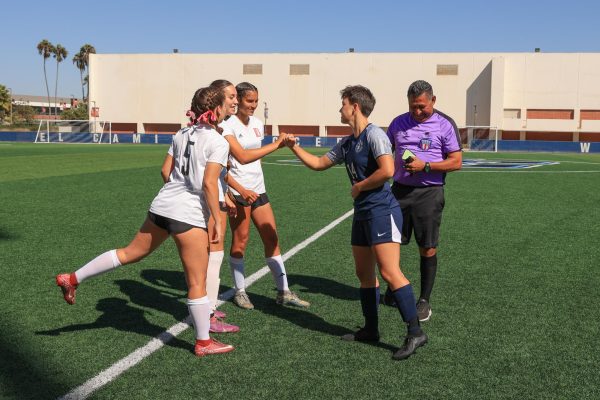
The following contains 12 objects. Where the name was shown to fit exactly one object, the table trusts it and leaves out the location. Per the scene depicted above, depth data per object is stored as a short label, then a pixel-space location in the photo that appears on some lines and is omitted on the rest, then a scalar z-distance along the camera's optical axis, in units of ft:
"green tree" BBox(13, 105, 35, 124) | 378.40
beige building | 212.02
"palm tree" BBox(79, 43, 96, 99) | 372.58
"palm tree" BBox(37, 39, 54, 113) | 364.17
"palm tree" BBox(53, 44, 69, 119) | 369.71
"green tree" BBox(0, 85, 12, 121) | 284.00
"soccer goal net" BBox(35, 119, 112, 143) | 191.01
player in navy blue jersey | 14.08
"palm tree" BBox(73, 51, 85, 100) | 377.09
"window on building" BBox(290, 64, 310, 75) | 230.07
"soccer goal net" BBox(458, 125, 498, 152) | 206.29
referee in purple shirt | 18.31
